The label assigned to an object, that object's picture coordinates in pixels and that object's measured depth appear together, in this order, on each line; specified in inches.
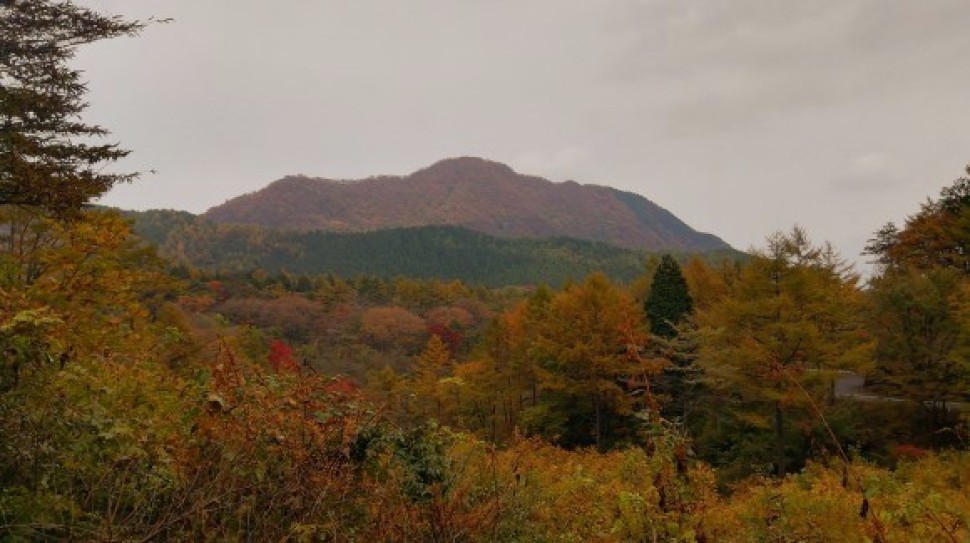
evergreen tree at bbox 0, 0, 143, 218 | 437.1
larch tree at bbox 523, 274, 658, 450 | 1081.4
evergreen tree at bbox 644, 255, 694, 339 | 1223.5
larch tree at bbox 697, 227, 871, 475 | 838.5
